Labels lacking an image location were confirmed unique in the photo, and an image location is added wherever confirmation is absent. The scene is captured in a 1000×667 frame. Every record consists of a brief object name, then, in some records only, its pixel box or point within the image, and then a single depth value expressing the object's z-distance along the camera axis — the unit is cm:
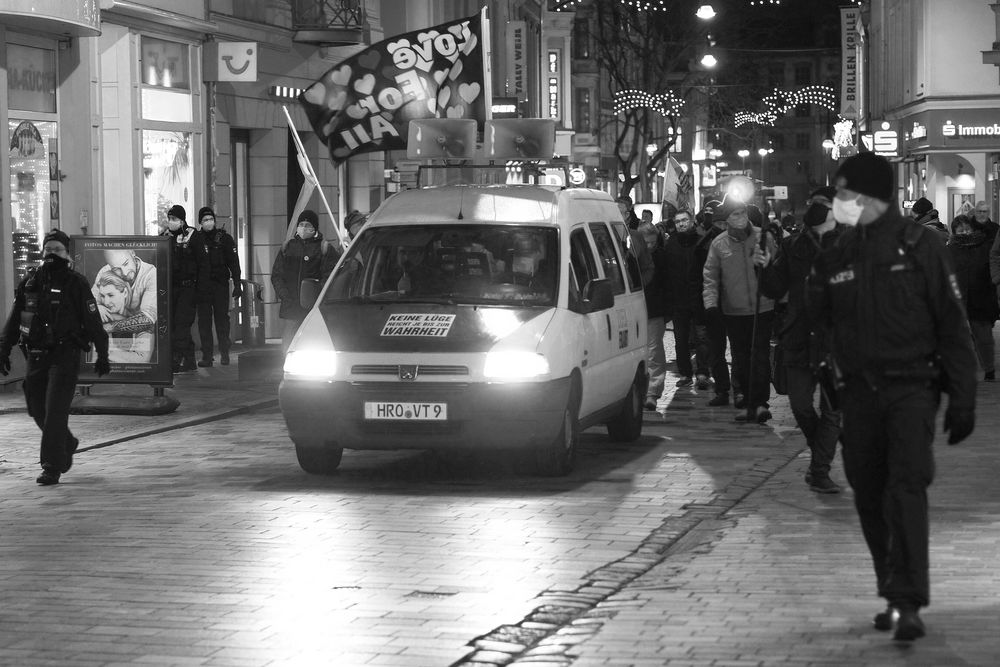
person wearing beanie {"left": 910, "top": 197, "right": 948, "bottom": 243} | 2189
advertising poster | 1694
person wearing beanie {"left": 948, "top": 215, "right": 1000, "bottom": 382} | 1964
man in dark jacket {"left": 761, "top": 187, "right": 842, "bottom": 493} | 1127
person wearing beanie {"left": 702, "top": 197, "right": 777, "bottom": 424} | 1559
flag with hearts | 2180
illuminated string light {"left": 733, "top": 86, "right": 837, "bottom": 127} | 7219
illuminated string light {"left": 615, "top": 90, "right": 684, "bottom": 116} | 6084
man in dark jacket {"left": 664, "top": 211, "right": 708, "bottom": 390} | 1917
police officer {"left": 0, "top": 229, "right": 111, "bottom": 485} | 1223
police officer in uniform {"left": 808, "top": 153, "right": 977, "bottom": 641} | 706
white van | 1154
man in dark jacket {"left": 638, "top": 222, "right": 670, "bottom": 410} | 1719
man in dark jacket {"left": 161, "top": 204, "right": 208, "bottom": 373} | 2142
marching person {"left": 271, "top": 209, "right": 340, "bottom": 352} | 2014
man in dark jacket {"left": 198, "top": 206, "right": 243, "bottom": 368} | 2219
